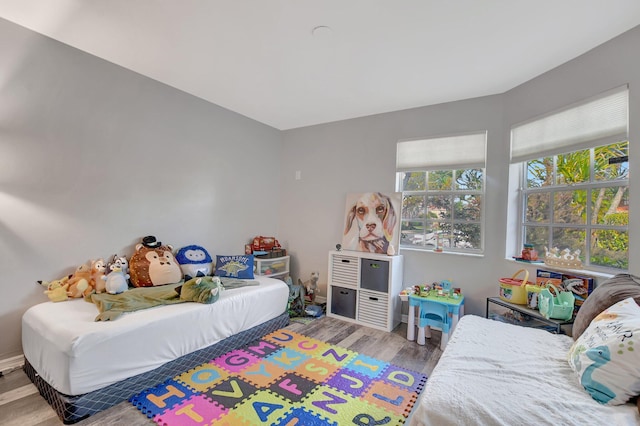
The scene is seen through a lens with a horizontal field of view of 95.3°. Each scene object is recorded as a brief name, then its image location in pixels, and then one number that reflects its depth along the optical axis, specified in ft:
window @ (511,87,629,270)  6.88
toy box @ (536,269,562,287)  7.69
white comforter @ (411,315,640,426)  3.52
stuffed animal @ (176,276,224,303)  7.88
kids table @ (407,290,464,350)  9.00
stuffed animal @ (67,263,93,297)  7.41
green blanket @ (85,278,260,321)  6.55
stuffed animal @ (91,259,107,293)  7.70
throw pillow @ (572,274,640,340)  5.16
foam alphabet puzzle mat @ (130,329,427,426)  5.73
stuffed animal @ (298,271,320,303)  12.51
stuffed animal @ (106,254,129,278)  8.23
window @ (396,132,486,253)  10.15
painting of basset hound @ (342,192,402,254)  11.17
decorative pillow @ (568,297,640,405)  3.68
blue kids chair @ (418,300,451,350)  9.01
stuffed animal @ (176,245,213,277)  9.75
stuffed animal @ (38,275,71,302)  7.22
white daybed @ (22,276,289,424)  5.54
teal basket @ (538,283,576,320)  6.96
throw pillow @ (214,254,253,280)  10.36
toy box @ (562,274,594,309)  7.11
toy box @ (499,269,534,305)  8.05
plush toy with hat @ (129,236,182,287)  8.52
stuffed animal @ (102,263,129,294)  7.61
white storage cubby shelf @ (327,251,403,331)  10.37
